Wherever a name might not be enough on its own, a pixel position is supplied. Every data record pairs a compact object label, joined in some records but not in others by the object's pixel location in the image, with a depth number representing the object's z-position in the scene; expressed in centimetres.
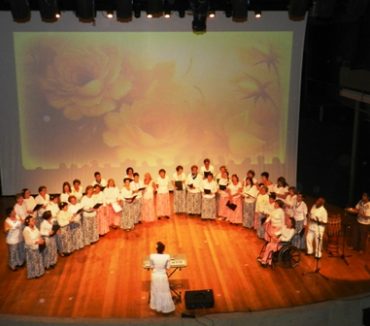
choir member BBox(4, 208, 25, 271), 966
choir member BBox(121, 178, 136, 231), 1133
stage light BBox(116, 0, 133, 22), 1026
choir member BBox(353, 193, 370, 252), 1017
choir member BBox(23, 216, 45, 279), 931
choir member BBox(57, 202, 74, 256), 1008
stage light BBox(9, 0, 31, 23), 973
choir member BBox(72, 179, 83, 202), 1090
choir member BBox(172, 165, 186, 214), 1210
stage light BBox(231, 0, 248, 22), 1033
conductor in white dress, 850
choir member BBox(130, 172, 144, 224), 1146
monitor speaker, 866
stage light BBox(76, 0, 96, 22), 1000
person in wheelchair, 978
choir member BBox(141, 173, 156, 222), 1166
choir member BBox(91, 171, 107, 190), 1141
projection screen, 1211
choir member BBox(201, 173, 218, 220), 1182
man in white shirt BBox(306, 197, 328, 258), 988
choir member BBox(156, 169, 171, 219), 1190
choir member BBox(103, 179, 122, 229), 1125
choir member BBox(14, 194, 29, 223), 1016
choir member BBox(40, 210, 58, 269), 959
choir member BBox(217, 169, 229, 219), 1187
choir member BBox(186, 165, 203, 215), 1200
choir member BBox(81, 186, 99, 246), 1066
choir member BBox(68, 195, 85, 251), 1029
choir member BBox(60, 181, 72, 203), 1073
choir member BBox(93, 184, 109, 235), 1090
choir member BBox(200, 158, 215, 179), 1203
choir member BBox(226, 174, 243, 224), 1165
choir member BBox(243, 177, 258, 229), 1144
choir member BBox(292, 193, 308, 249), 1041
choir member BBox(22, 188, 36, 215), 1049
